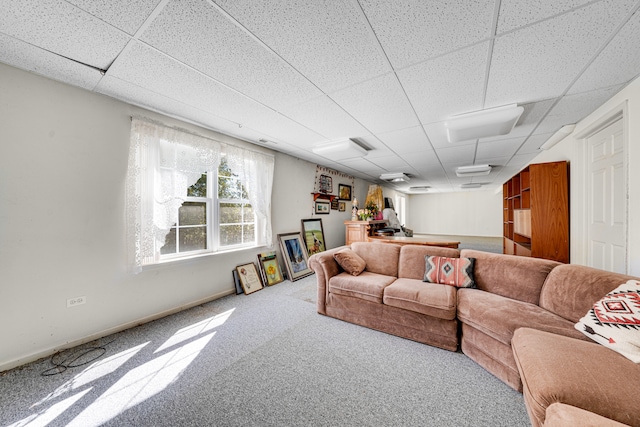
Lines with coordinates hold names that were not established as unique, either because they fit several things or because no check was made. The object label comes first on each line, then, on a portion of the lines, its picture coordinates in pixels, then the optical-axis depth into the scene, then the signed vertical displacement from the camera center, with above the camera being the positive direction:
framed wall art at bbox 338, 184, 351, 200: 5.83 +0.57
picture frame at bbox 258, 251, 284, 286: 3.77 -0.97
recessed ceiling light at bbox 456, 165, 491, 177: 4.93 +0.99
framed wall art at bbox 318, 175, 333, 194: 5.10 +0.68
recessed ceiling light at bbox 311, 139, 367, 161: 3.32 +1.00
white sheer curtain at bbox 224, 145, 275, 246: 3.33 +0.56
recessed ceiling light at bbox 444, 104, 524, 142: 2.26 +0.98
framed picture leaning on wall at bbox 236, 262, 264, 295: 3.42 -1.03
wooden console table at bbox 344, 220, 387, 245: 5.00 -0.39
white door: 2.06 +0.13
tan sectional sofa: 1.01 -0.79
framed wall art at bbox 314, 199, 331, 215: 5.08 +0.14
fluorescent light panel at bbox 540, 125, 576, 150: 2.77 +1.04
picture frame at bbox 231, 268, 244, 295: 3.40 -1.04
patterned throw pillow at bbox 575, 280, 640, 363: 1.20 -0.65
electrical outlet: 2.01 -0.81
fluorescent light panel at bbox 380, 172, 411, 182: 5.85 +0.99
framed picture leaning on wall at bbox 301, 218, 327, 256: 4.66 -0.49
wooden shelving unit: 2.88 +0.03
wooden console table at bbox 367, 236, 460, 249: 3.72 -0.51
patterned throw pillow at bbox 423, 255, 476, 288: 2.32 -0.64
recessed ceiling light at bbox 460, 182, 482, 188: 7.40 +0.99
